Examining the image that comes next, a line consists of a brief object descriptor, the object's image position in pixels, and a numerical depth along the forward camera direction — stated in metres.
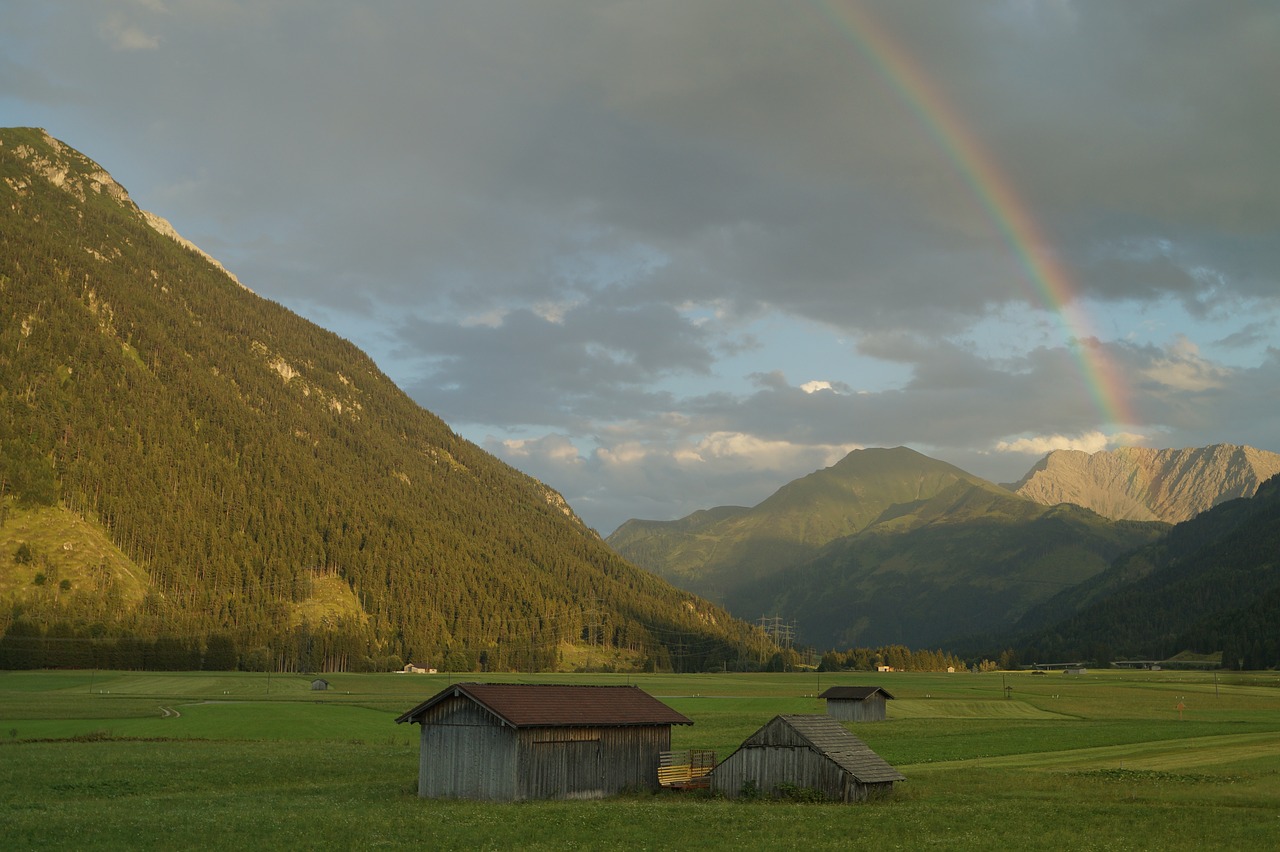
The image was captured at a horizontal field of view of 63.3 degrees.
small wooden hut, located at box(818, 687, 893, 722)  106.75
